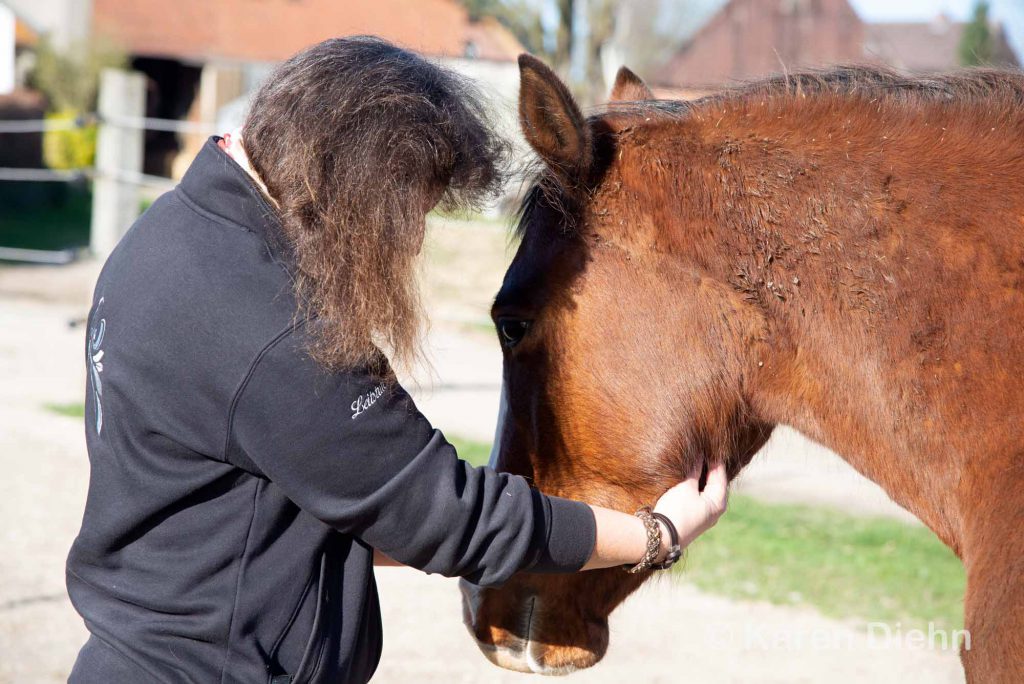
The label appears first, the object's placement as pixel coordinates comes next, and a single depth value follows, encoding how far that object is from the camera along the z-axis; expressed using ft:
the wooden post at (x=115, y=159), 31.42
